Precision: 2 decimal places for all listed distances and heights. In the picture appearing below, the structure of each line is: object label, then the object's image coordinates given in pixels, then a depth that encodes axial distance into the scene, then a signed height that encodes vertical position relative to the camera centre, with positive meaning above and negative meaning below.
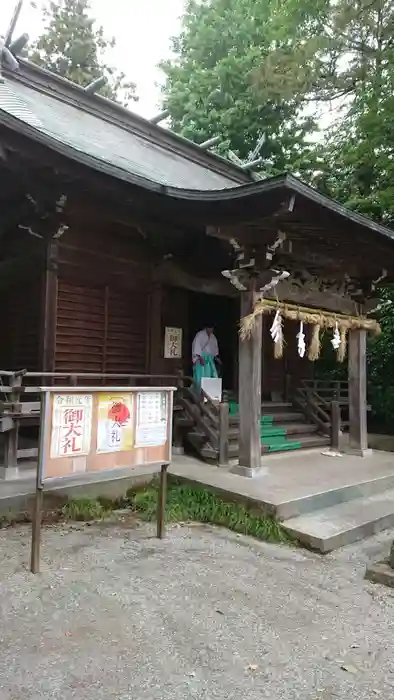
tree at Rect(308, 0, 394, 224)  8.93 +5.84
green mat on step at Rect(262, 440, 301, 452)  7.29 -0.98
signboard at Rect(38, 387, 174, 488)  3.48 -0.40
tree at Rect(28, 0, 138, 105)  18.52 +12.44
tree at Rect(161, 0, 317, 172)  13.91 +8.15
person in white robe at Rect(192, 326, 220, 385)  7.66 +0.39
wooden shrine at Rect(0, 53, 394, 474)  5.25 +1.61
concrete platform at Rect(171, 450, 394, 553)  4.66 -1.18
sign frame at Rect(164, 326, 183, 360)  7.47 +0.60
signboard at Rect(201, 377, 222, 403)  7.53 -0.12
